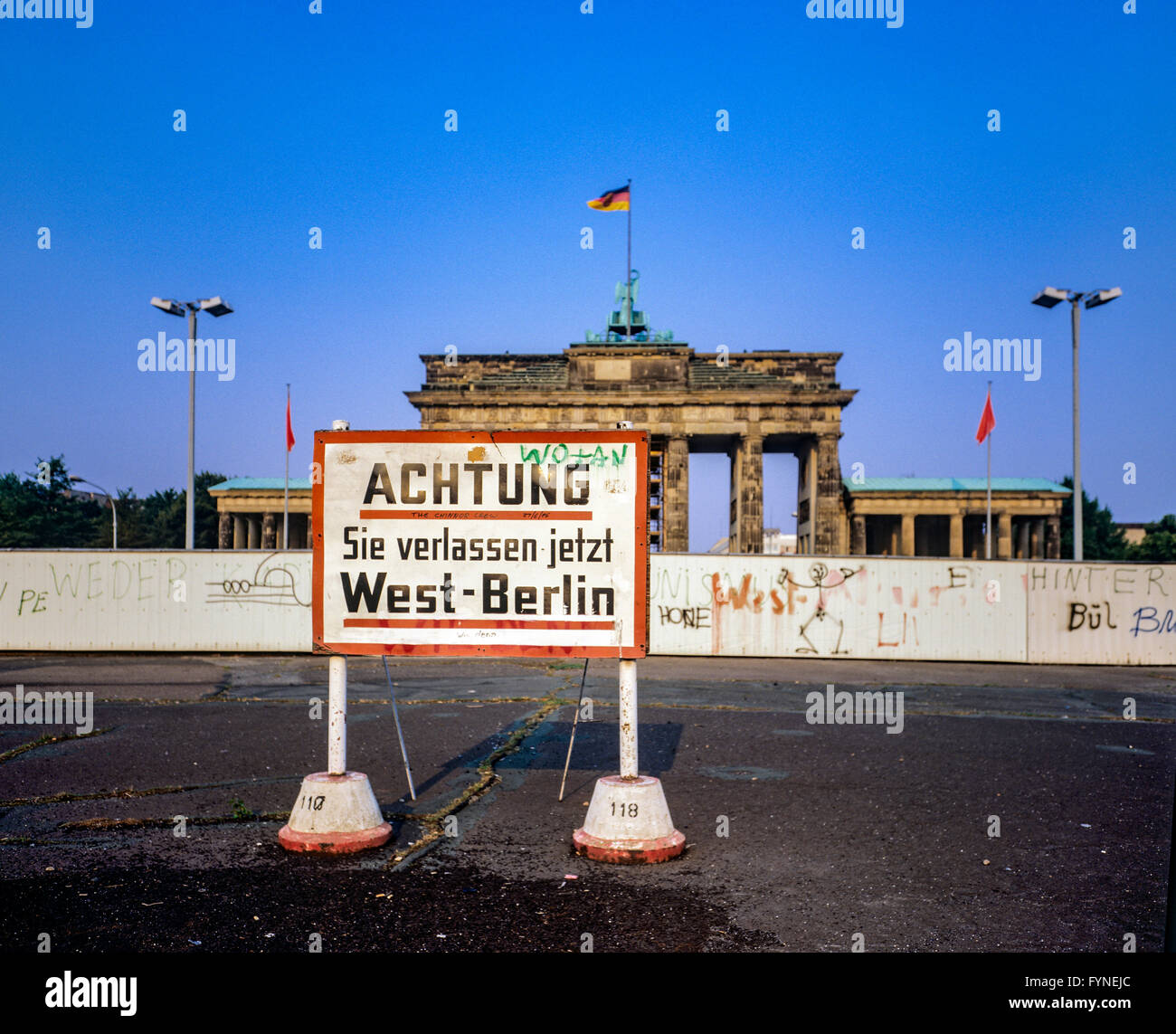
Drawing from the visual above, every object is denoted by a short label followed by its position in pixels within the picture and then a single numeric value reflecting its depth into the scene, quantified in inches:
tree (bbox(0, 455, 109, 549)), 2731.3
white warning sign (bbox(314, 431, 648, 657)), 202.4
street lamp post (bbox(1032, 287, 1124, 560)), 764.6
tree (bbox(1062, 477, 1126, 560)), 2979.8
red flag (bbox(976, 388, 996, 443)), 1240.8
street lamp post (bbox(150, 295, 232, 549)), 825.5
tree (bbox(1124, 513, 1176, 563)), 2859.3
